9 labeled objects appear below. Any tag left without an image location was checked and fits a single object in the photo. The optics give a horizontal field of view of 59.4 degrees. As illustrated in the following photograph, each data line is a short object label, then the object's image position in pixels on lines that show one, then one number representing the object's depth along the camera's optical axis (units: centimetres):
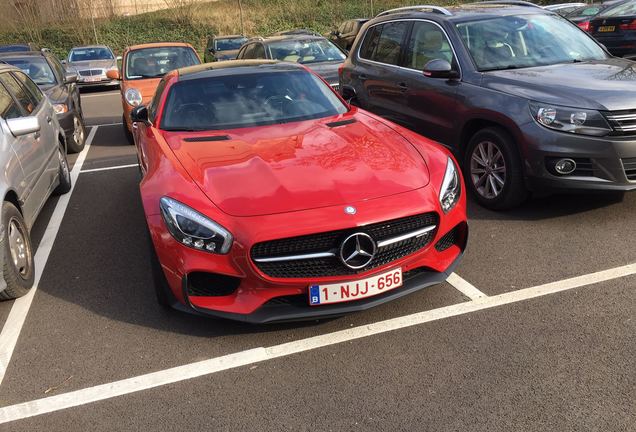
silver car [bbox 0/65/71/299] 398
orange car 948
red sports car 311
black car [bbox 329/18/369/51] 2228
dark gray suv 449
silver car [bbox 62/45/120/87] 1747
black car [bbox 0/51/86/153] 883
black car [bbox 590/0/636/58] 1150
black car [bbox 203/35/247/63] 1933
